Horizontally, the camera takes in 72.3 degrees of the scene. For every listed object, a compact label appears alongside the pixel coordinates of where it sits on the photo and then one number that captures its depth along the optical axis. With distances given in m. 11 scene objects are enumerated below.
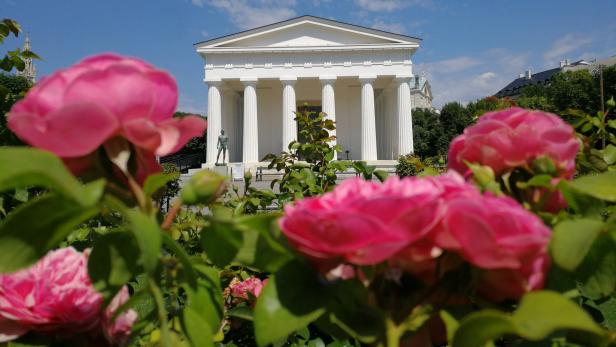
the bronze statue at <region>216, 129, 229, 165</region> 15.44
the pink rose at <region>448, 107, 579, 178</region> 0.38
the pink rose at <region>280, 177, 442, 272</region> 0.25
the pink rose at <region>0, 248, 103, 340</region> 0.38
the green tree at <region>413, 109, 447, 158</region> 27.45
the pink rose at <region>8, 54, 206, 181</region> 0.28
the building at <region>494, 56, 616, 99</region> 37.94
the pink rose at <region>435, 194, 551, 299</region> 0.25
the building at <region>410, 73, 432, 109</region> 47.66
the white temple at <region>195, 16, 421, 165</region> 16.77
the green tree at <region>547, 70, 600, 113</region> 23.28
